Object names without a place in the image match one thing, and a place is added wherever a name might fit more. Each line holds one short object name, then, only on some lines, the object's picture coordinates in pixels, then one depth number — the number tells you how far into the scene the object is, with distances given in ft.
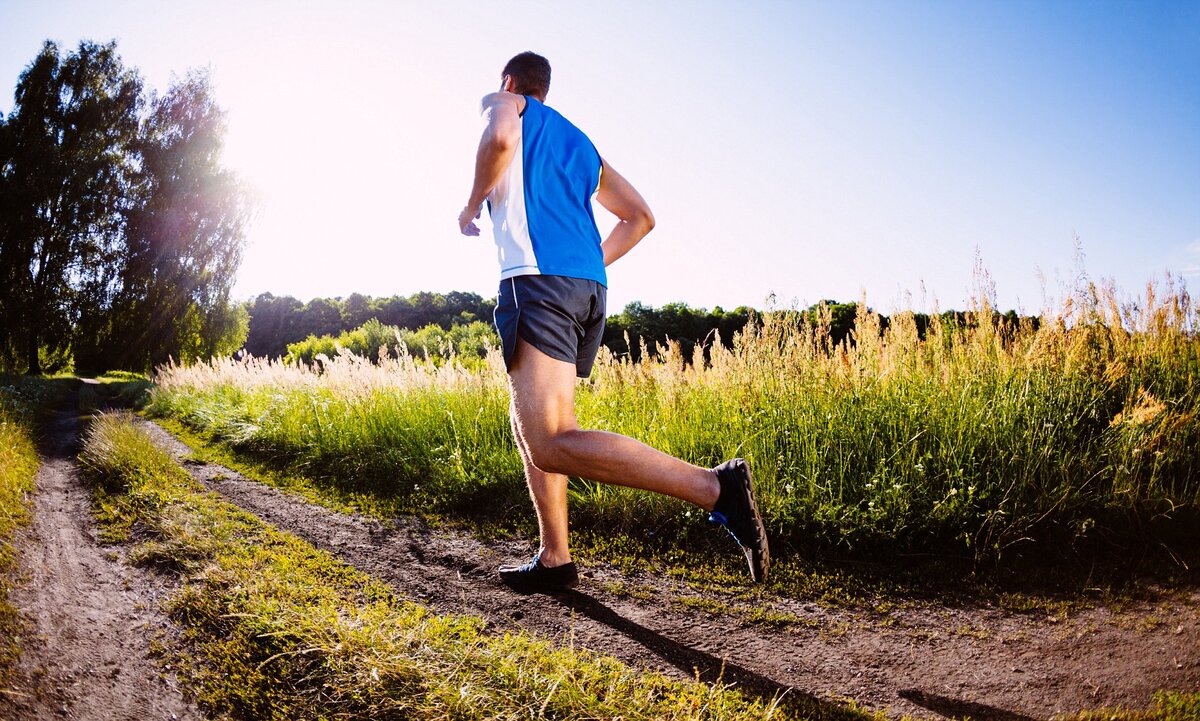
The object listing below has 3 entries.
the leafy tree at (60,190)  63.93
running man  7.32
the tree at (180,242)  74.08
